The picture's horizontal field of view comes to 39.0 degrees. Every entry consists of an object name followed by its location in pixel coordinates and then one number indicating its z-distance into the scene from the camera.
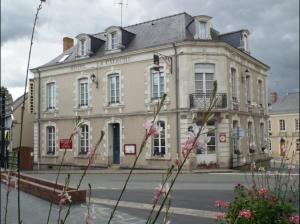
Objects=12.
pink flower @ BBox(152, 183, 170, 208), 1.68
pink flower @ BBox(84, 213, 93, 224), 1.73
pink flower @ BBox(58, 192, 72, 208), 1.82
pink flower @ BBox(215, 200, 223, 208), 4.43
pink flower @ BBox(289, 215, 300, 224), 3.97
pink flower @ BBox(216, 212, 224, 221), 4.06
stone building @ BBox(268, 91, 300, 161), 38.96
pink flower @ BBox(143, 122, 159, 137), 1.55
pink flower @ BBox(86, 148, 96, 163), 1.77
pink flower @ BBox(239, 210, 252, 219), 3.47
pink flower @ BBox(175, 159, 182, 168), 1.64
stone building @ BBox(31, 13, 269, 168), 19.80
